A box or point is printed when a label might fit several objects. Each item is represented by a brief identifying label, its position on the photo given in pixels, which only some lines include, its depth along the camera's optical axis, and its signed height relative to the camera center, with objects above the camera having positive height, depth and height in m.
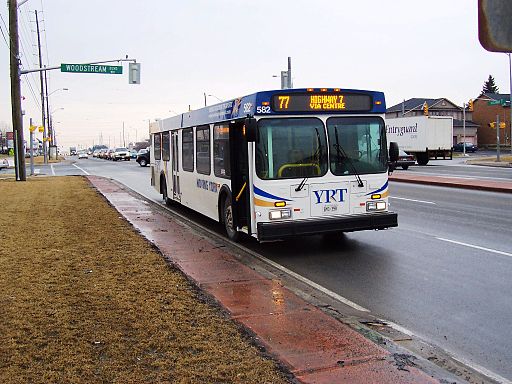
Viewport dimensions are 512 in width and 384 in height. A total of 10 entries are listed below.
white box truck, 43.84 +1.26
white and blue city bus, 9.31 -0.09
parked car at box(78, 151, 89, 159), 95.04 +1.46
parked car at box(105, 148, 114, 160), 76.03 +1.38
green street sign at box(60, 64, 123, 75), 27.52 +4.60
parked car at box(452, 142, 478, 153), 80.64 +0.62
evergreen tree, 135.75 +15.13
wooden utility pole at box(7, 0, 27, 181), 28.55 +4.04
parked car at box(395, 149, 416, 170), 36.88 -0.43
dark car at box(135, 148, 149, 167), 47.78 +0.36
